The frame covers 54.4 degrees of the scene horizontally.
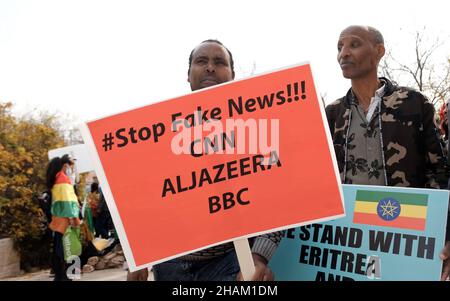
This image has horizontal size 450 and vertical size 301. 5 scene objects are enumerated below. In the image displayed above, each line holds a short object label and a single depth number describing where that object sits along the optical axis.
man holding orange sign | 1.70
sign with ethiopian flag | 1.75
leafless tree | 13.04
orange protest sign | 1.63
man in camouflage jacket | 2.13
